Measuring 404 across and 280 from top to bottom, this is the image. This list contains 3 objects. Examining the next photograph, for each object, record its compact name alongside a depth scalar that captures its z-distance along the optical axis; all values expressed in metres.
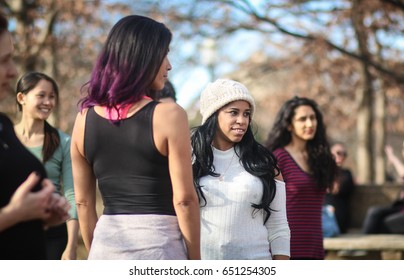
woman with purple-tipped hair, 3.02
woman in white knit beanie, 3.76
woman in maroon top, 4.84
